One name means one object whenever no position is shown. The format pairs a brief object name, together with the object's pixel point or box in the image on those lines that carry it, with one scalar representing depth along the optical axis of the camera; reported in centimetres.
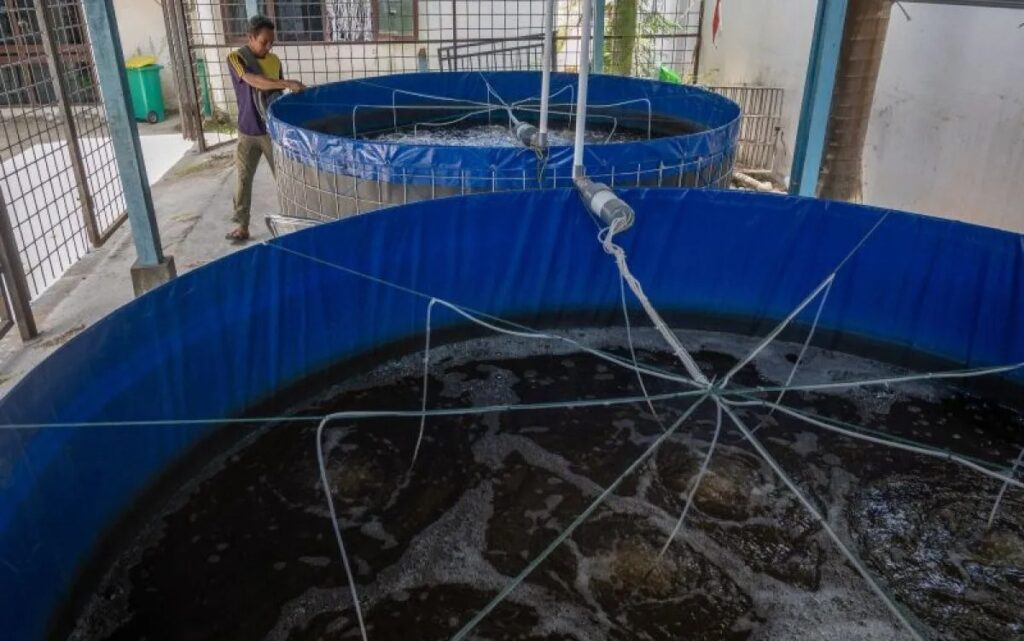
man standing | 575
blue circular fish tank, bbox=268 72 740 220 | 463
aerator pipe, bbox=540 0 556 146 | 404
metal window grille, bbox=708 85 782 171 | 860
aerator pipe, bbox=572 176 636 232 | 370
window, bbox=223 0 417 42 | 977
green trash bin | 1040
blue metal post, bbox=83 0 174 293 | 429
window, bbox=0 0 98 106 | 494
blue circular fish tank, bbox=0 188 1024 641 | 259
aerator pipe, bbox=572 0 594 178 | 331
